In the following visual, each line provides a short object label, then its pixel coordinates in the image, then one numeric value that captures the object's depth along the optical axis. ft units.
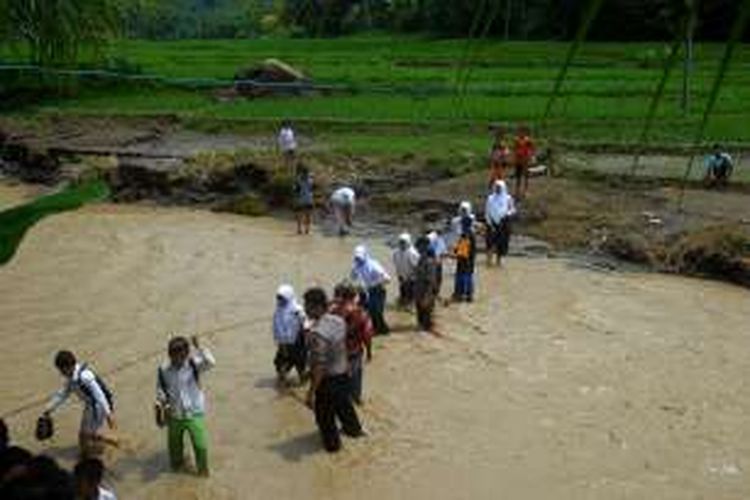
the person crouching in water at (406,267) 47.39
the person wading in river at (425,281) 44.73
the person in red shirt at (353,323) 34.73
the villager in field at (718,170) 68.74
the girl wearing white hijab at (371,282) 43.91
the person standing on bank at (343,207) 66.33
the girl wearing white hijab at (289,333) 37.19
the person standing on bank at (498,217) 56.54
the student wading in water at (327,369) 31.63
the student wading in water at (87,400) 31.24
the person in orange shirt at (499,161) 64.39
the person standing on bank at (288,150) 75.77
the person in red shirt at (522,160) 64.80
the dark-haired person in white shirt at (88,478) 17.52
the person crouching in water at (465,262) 49.85
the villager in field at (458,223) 51.34
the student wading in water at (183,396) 30.76
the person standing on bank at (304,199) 66.18
